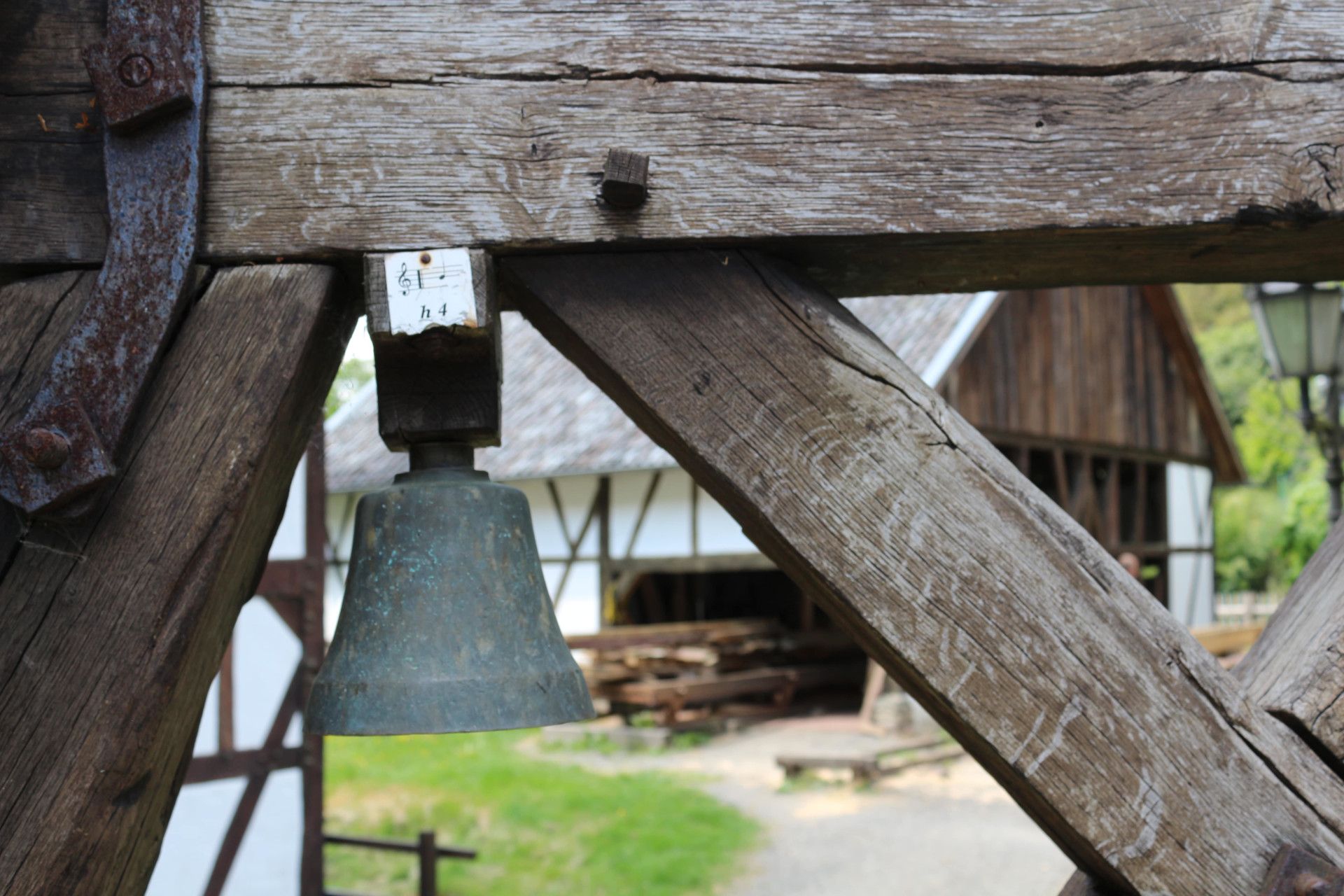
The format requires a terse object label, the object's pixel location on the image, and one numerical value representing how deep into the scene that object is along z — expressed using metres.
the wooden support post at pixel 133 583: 1.21
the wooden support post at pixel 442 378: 1.32
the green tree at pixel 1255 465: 15.93
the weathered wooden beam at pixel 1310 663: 1.33
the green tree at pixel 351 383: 21.94
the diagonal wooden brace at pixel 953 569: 1.26
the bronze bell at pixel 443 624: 1.42
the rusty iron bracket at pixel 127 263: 1.21
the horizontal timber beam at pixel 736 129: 1.34
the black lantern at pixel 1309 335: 6.20
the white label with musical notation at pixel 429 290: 1.30
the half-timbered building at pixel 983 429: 12.26
